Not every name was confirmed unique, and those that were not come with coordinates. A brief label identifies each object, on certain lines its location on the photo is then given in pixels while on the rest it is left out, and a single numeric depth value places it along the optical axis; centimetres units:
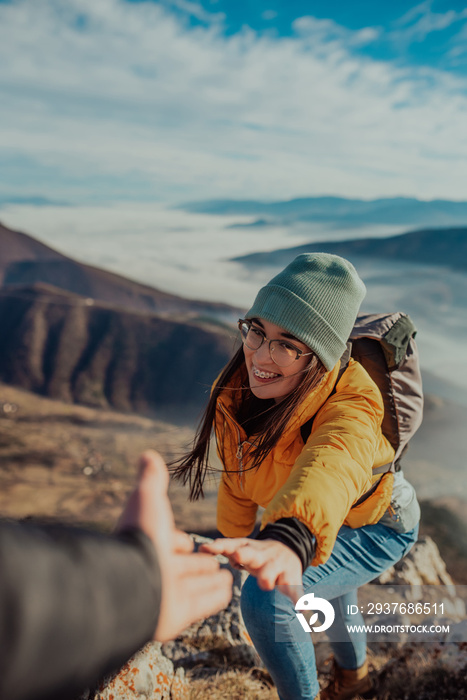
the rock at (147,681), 280
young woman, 243
